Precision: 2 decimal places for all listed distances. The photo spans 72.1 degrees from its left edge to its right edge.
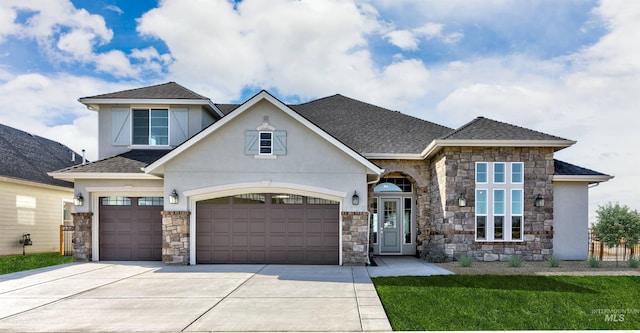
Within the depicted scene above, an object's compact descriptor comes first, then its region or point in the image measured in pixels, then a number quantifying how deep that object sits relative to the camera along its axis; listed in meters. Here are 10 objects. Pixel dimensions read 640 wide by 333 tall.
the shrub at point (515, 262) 12.41
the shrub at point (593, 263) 12.44
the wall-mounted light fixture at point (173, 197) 13.13
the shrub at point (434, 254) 13.47
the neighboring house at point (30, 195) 16.77
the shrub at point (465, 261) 12.32
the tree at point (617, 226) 13.47
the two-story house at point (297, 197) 13.19
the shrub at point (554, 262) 12.45
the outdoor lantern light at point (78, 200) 14.22
